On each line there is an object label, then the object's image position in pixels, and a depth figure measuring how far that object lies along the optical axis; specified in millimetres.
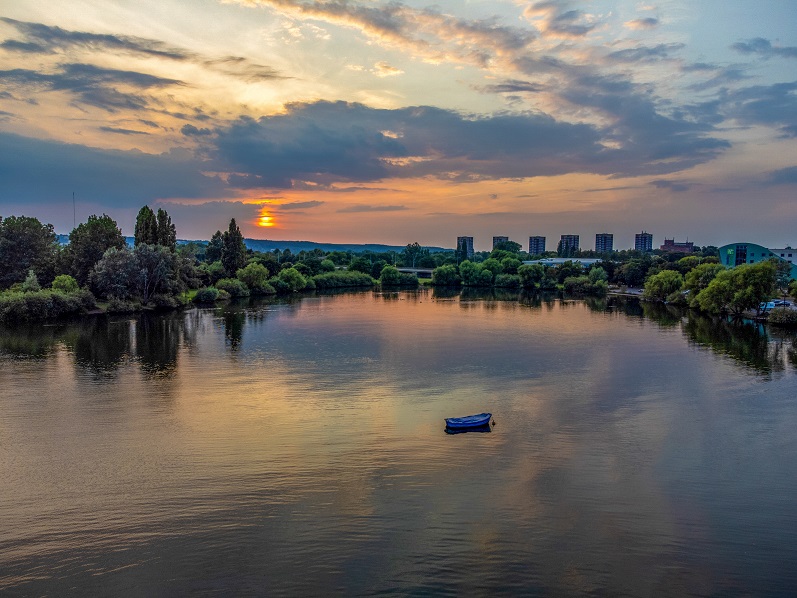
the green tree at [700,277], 83188
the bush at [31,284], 66938
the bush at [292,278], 112088
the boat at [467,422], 27438
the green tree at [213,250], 109438
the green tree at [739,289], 68500
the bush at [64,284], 69562
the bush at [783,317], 64625
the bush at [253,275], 100812
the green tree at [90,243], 76062
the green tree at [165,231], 84312
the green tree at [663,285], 94750
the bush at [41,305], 61156
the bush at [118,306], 70562
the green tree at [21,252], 76438
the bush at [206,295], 87125
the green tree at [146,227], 81812
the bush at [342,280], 125031
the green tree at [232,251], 104250
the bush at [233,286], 94912
